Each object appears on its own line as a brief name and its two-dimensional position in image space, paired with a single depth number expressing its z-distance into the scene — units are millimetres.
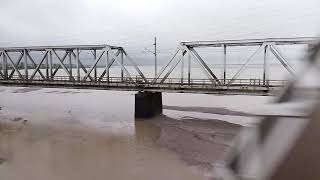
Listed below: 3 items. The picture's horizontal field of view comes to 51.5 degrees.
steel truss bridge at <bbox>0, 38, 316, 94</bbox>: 30625
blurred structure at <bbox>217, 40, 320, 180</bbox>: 1876
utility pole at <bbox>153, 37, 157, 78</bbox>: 49469
